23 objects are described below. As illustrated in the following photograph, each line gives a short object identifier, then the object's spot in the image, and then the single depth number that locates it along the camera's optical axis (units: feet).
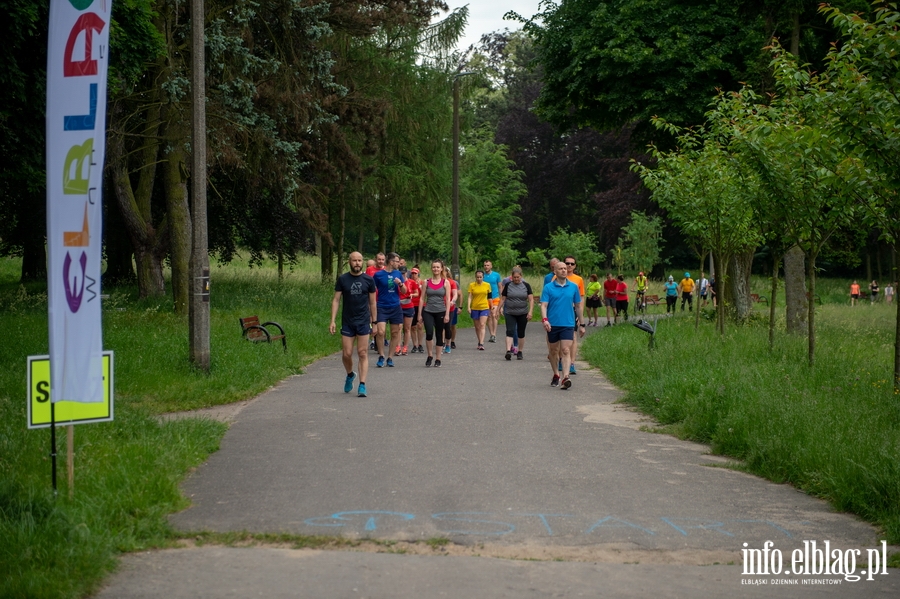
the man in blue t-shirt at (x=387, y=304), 56.70
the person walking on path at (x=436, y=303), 59.78
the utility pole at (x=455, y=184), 106.17
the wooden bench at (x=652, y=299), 124.55
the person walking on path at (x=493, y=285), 71.61
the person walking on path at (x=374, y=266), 55.01
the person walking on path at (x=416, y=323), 65.10
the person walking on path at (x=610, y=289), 104.47
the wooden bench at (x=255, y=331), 59.57
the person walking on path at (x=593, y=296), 104.29
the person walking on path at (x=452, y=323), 65.77
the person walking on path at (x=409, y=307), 64.34
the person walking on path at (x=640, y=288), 123.54
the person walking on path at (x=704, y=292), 144.15
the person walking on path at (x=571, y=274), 56.54
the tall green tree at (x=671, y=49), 80.74
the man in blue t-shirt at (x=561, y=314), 47.34
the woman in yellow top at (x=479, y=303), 67.67
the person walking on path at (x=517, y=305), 62.95
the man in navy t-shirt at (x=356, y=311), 43.62
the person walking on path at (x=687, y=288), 134.92
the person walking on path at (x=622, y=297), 103.14
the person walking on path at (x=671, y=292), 119.65
